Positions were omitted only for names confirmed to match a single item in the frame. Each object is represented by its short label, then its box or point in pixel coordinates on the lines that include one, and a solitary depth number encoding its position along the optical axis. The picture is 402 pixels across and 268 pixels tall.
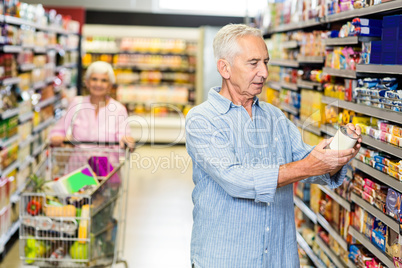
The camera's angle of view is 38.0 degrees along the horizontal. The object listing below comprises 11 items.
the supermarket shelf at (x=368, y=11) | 2.78
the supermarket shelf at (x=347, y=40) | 3.29
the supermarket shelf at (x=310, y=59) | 4.31
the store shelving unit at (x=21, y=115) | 5.66
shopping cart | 3.73
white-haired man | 2.37
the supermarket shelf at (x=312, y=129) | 4.28
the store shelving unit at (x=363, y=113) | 2.81
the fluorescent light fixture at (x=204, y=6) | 12.84
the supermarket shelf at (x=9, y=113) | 5.58
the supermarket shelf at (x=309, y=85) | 4.37
